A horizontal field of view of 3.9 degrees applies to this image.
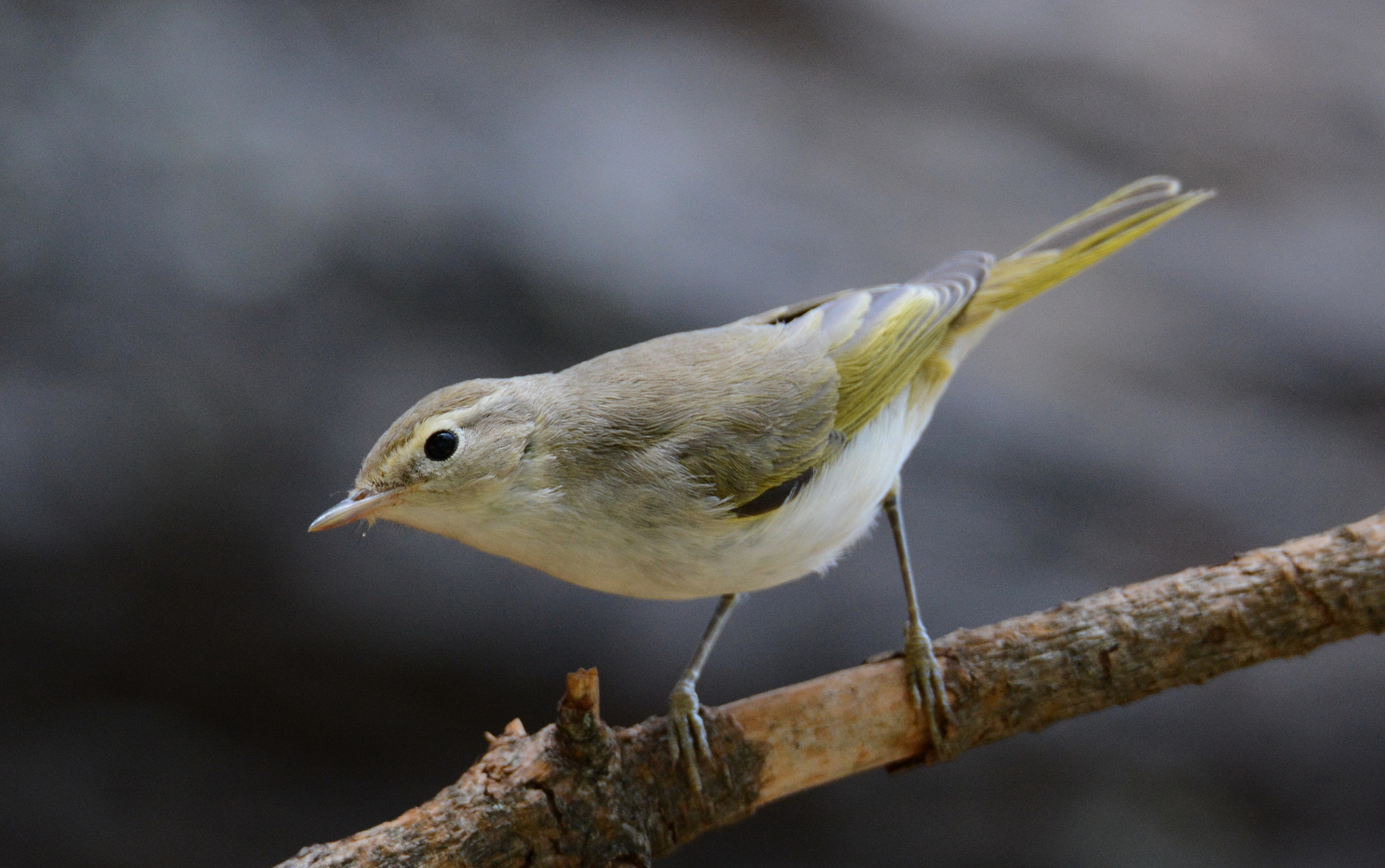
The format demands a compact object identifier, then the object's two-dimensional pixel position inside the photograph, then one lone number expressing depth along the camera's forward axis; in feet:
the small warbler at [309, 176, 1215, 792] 8.52
